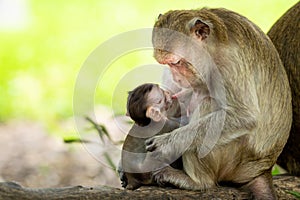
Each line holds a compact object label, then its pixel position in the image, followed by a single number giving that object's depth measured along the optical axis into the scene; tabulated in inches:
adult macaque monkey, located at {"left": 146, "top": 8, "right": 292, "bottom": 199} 425.1
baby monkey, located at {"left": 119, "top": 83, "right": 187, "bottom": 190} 432.8
